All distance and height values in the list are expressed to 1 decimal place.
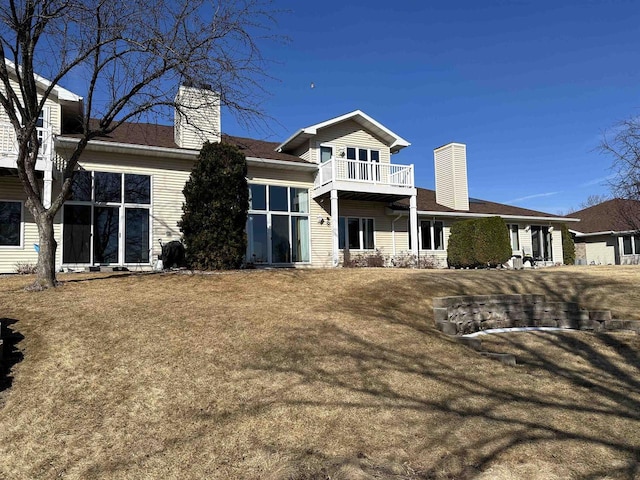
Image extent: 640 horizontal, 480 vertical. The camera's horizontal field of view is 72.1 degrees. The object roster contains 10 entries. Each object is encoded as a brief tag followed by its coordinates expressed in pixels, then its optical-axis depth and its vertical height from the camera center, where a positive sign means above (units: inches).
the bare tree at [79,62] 328.2 +164.8
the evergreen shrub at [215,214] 466.6 +57.4
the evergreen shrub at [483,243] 732.0 +30.1
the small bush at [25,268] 487.5 +4.5
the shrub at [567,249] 959.6 +21.5
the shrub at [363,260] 697.0 +5.9
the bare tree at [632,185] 558.3 +94.1
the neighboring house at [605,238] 1040.2 +49.5
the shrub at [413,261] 723.2 +2.0
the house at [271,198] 518.6 +101.4
